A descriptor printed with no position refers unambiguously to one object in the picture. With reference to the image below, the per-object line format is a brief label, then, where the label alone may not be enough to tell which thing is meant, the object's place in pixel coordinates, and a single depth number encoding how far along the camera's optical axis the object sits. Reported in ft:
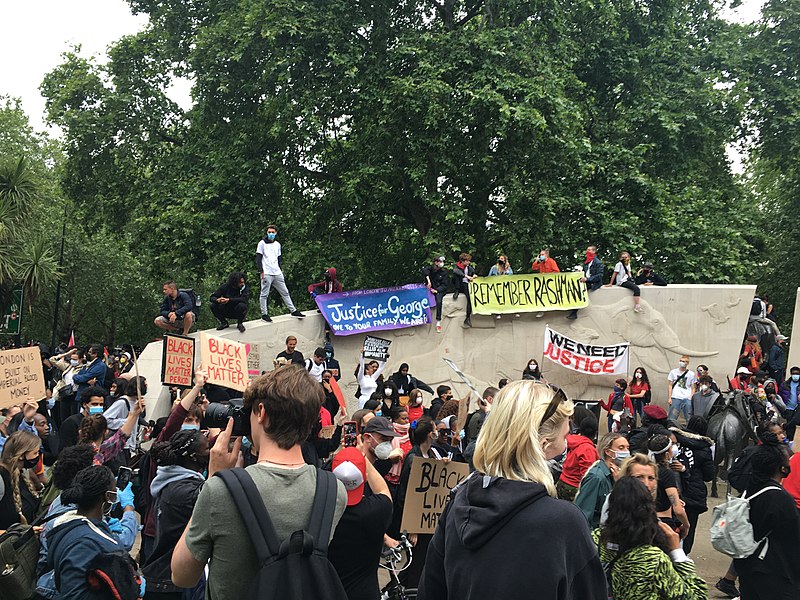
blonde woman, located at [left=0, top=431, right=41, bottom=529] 18.98
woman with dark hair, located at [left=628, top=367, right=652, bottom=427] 53.31
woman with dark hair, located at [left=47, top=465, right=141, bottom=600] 13.34
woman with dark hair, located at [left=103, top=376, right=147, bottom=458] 28.55
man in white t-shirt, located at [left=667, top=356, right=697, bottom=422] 53.67
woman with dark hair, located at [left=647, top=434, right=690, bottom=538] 20.25
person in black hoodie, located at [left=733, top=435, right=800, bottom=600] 19.22
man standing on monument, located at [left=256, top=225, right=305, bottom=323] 57.36
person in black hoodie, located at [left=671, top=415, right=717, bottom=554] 25.77
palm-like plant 64.23
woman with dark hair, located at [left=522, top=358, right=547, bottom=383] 52.95
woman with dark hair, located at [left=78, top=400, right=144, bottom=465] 21.88
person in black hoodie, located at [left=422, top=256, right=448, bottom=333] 61.57
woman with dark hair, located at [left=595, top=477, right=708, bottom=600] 13.46
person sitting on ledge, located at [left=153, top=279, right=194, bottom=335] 46.42
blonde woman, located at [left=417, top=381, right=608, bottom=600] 8.48
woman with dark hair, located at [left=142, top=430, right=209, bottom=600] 14.49
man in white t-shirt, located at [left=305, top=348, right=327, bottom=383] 48.34
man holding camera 8.99
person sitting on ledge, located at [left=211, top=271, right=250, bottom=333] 52.60
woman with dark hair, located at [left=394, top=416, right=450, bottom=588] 21.04
